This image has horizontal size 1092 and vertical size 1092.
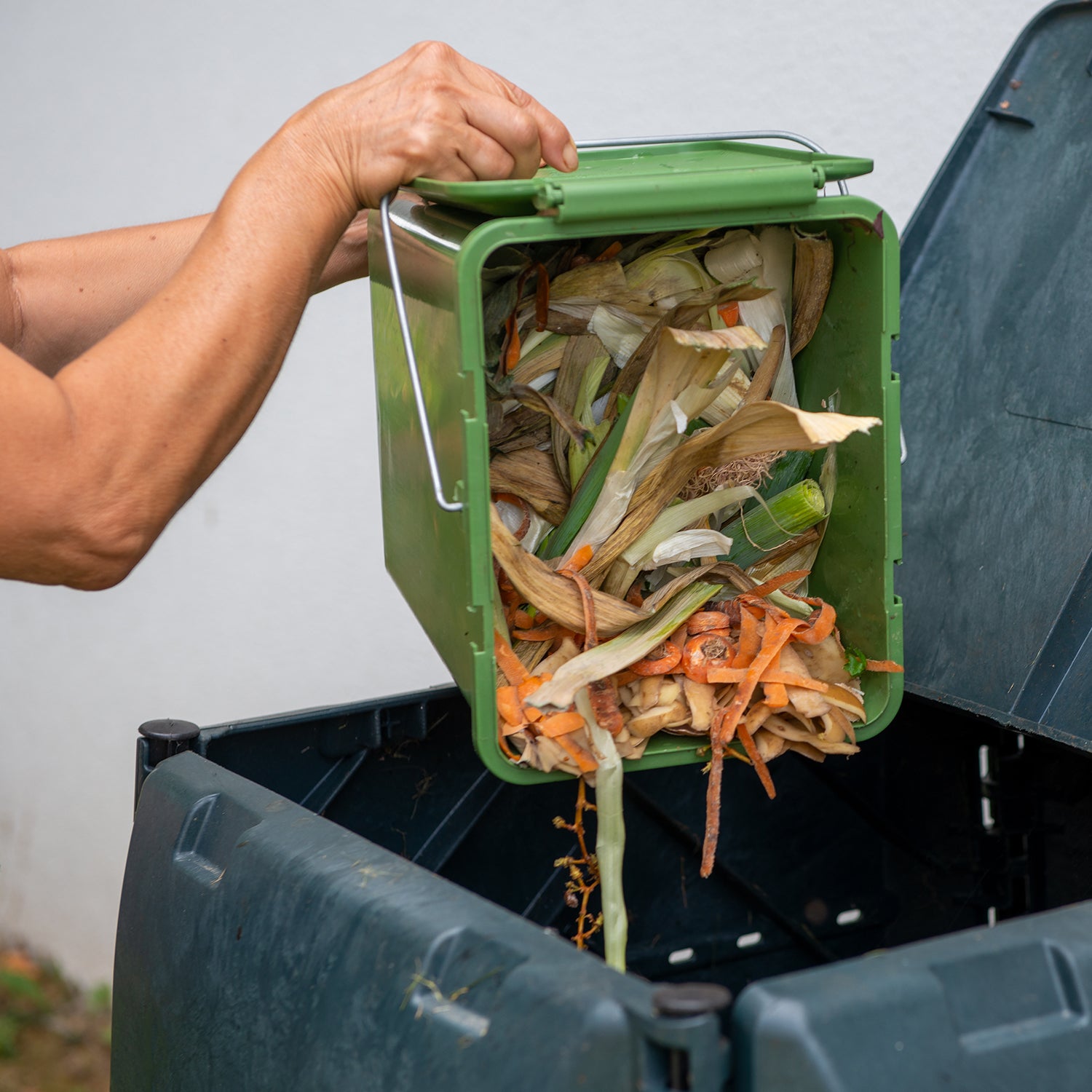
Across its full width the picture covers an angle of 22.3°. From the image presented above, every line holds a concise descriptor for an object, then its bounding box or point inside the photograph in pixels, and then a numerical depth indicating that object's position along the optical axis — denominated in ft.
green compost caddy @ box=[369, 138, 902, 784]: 4.02
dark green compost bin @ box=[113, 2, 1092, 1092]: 3.62
